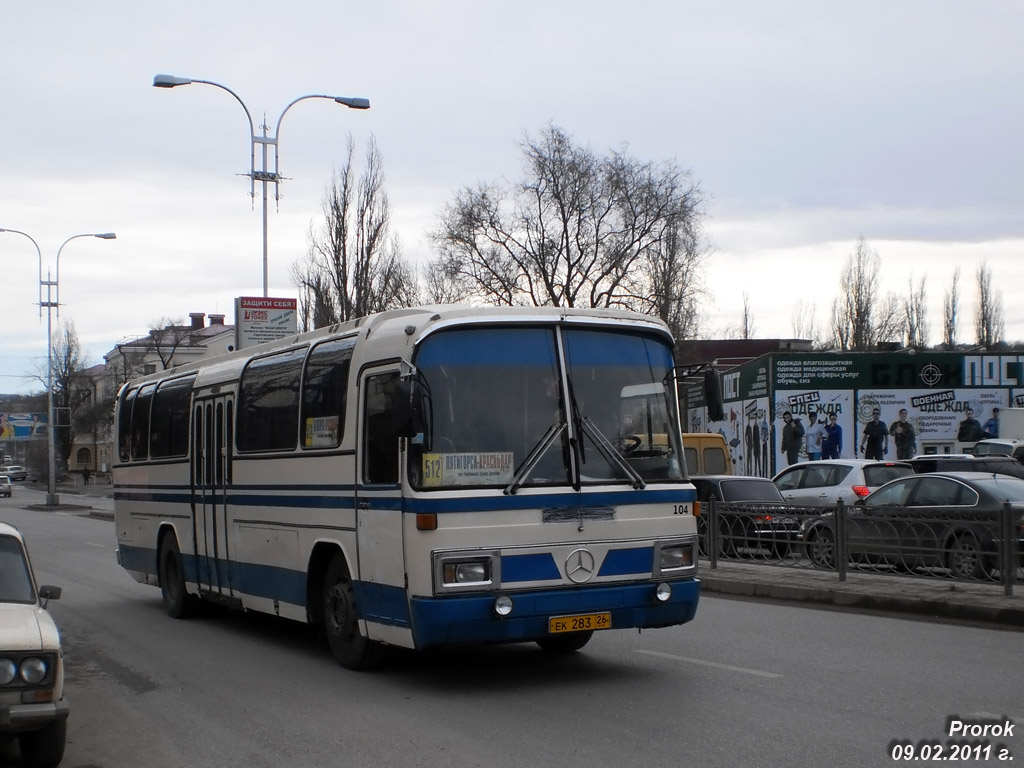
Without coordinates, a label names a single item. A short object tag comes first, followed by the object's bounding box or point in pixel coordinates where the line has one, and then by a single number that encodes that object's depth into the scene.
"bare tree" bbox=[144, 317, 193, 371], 79.50
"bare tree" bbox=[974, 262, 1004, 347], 73.31
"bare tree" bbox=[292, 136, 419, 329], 45.00
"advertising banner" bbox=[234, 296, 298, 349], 26.53
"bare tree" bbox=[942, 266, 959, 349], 73.96
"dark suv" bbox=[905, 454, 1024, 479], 21.66
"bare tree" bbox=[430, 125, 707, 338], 54.50
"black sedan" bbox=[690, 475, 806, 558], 16.41
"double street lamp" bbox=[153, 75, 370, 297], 27.70
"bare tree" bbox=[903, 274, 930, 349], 77.19
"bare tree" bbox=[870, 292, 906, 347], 75.44
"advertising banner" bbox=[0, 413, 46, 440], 80.44
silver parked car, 20.94
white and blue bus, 8.56
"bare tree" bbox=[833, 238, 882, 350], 73.75
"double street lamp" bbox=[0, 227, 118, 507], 53.94
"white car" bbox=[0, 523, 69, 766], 6.42
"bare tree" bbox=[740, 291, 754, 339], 104.00
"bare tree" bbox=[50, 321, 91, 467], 101.00
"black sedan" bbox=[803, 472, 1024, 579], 13.78
